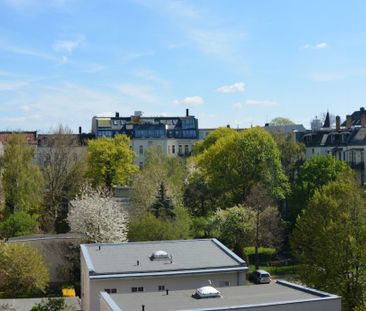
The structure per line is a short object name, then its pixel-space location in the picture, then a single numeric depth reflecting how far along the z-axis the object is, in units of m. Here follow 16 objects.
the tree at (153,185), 55.76
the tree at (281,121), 124.18
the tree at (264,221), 50.28
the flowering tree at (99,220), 44.62
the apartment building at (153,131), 94.25
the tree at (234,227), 49.59
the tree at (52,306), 32.12
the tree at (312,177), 56.56
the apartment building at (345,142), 71.25
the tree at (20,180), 58.03
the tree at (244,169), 58.06
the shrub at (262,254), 51.44
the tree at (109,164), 70.50
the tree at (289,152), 71.75
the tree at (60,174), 63.91
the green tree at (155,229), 42.47
